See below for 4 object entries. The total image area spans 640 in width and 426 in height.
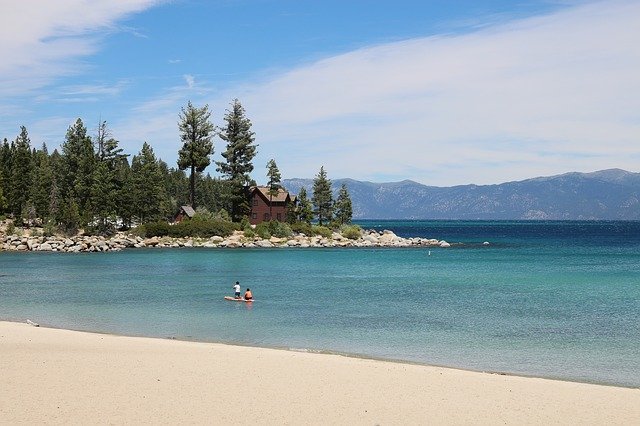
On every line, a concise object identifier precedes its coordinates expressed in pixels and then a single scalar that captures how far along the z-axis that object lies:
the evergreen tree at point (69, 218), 82.38
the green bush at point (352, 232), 98.69
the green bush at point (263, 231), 89.08
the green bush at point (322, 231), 95.81
